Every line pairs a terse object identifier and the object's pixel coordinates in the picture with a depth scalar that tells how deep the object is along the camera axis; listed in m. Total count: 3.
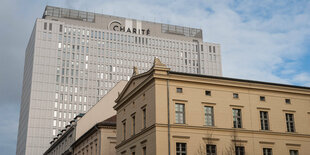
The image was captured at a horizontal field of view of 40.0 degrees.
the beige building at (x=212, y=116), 40.59
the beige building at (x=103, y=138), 57.29
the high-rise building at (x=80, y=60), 141.00
